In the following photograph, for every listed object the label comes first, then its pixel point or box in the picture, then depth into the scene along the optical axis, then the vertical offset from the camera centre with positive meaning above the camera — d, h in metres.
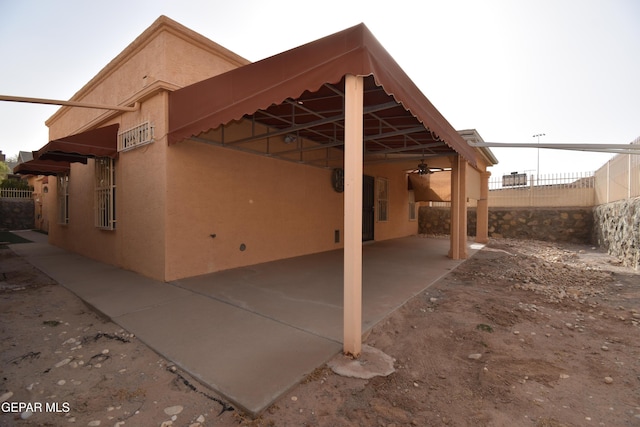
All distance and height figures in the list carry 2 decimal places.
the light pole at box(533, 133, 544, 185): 13.02 +1.40
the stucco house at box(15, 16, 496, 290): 2.67 +1.08
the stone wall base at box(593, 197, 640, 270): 6.60 -0.57
